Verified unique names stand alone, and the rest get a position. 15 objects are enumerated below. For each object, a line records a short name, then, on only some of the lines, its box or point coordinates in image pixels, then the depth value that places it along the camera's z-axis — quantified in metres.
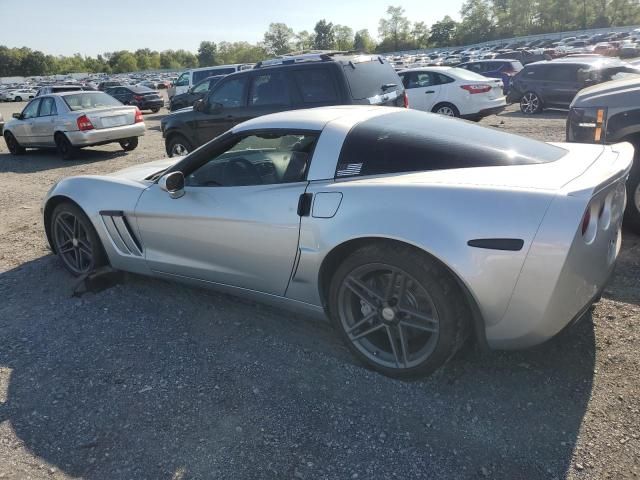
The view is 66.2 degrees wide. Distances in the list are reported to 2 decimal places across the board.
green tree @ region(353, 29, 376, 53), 126.96
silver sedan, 10.98
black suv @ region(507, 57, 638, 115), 13.11
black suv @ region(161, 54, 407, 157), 6.92
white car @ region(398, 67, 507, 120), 12.05
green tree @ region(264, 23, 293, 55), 119.32
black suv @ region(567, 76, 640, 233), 4.32
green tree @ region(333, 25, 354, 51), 129.25
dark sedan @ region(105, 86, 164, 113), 24.11
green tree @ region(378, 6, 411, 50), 123.20
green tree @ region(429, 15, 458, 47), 110.93
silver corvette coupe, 2.25
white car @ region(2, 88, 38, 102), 48.19
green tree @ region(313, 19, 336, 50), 129.25
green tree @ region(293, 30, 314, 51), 123.81
